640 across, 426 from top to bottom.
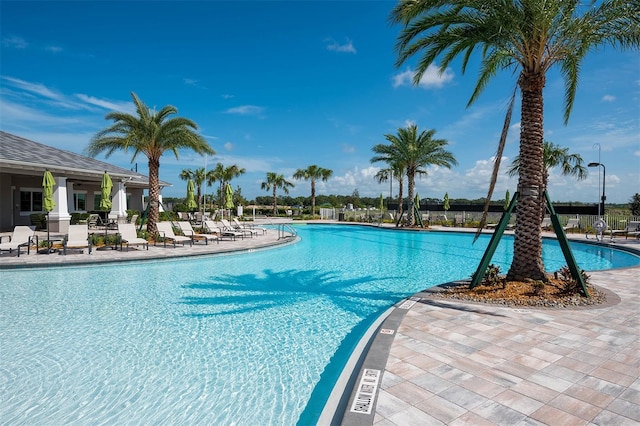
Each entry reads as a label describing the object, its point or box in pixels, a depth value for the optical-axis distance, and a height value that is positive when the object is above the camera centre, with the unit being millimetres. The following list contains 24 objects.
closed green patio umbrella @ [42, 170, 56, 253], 14219 +627
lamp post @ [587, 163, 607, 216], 21875 +2226
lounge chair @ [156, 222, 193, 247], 15341 -1264
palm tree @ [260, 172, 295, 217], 51538 +3975
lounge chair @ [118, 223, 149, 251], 13594 -1201
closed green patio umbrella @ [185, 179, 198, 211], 19959 +749
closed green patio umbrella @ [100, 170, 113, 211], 17297 +832
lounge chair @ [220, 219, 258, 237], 19984 -1244
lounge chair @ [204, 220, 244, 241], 18469 -1343
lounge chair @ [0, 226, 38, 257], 12008 -1257
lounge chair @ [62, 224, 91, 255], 12865 -1259
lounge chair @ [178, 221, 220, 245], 16312 -1277
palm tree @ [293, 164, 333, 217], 46188 +4735
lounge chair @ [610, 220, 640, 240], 20195 -1280
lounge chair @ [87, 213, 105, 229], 22356 -1007
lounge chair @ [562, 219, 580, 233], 23828 -1095
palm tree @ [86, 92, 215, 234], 16794 +3594
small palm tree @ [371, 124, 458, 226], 26266 +4548
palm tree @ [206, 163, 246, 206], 49906 +5064
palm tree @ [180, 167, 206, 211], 47938 +5096
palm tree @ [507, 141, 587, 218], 26109 +3832
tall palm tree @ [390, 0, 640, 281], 6797 +3695
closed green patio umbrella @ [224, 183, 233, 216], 20734 +697
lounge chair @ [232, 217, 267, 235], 21156 -1480
